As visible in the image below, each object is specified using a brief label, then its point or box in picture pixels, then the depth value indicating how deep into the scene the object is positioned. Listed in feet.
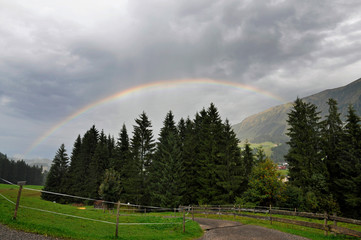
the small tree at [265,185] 102.17
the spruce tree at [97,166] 195.31
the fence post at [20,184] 34.50
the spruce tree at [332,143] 114.66
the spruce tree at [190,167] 151.64
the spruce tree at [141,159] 151.12
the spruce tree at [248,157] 184.55
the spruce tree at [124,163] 157.79
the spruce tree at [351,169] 97.91
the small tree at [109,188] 113.91
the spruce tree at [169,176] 133.69
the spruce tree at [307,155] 107.04
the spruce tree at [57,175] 206.50
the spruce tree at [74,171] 207.92
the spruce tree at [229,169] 128.67
